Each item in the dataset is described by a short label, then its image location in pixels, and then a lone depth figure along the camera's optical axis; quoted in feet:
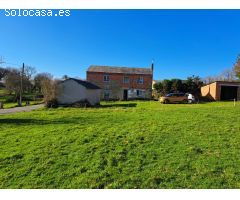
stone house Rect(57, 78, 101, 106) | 70.63
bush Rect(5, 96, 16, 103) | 101.82
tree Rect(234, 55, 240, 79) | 72.53
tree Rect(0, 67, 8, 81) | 167.20
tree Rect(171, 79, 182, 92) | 93.69
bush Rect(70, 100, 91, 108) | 65.45
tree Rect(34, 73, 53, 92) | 155.19
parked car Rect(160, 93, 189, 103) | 71.33
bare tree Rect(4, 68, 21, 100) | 116.46
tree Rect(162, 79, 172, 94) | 95.67
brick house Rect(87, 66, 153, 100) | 104.72
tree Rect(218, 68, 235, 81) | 175.68
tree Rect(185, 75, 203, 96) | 95.67
